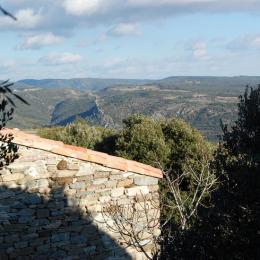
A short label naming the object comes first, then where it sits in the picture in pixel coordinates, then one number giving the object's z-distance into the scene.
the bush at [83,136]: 26.39
